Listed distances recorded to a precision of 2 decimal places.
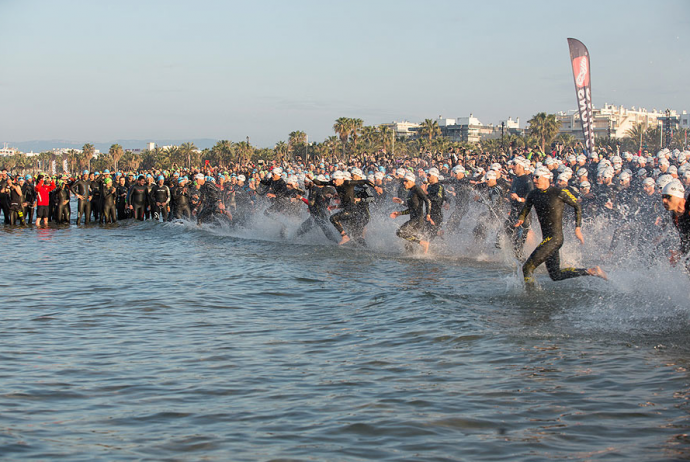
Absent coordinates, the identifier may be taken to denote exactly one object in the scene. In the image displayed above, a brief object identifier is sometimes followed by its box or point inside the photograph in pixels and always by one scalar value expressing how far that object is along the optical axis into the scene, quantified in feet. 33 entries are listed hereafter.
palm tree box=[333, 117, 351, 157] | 268.41
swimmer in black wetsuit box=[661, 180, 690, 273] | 27.27
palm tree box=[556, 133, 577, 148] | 275.84
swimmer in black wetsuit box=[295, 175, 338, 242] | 58.08
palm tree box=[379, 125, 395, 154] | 276.41
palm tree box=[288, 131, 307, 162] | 315.17
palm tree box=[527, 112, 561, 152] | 271.49
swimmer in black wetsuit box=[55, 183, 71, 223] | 87.86
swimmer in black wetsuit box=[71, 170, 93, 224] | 88.17
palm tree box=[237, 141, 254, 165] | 326.18
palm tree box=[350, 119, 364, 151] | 269.03
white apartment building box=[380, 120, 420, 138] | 547.90
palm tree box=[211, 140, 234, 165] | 332.78
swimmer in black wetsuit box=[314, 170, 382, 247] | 53.83
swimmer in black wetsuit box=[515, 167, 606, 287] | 32.81
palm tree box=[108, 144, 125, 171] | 446.60
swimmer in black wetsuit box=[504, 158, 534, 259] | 41.81
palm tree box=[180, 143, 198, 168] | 383.20
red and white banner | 73.51
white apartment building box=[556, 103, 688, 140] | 431.43
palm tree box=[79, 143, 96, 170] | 499.92
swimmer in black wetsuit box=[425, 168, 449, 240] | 50.62
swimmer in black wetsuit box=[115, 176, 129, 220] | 97.45
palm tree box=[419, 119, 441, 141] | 291.20
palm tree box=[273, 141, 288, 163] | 324.29
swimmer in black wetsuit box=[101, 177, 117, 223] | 88.53
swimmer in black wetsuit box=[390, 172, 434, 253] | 49.57
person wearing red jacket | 82.89
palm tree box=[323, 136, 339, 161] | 282.97
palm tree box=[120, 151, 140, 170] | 437.99
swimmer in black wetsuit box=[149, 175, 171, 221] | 89.92
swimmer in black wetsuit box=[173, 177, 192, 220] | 84.64
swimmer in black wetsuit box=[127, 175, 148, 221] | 91.30
